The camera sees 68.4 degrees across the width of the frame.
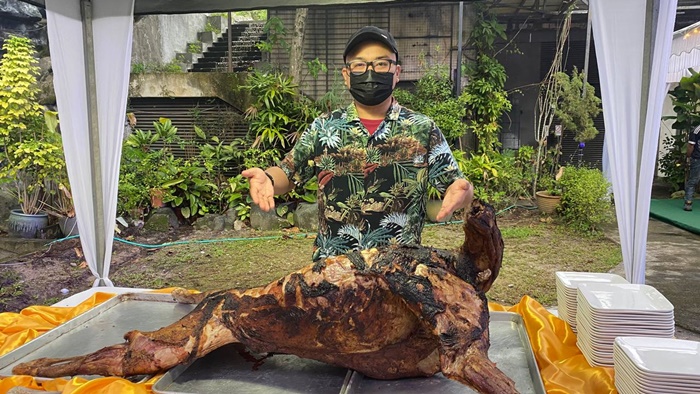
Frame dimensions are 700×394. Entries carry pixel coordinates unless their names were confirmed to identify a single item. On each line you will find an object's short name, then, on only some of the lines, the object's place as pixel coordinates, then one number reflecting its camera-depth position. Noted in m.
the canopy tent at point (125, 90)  3.23
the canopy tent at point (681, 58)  8.36
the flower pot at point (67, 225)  6.50
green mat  7.73
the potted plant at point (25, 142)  6.18
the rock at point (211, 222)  7.68
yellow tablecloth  2.17
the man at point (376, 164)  2.41
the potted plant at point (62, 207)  6.50
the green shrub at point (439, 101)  7.57
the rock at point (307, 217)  7.41
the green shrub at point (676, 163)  10.38
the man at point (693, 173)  8.75
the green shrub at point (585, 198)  7.04
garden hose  6.96
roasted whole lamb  1.86
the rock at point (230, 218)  7.72
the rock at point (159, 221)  7.52
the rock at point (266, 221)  7.59
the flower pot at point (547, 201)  7.77
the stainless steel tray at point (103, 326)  2.55
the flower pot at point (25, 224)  6.32
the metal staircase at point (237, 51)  9.23
